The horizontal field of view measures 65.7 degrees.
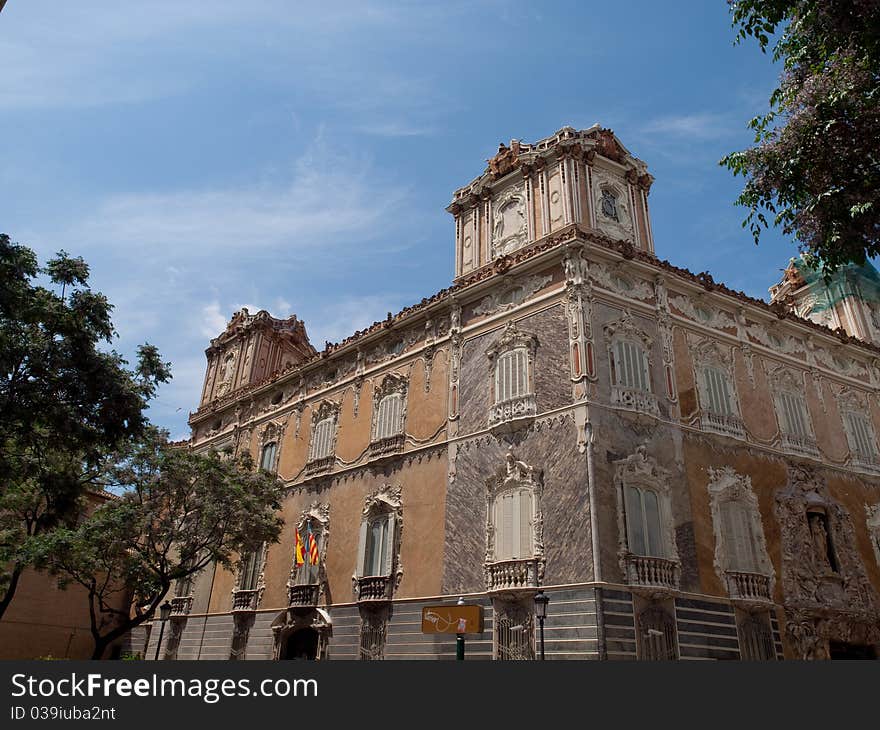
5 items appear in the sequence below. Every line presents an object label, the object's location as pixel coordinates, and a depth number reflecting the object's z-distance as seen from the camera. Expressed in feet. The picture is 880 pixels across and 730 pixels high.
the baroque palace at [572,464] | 58.70
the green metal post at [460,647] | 51.59
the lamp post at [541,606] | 48.80
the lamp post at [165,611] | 69.43
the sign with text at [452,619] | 57.88
